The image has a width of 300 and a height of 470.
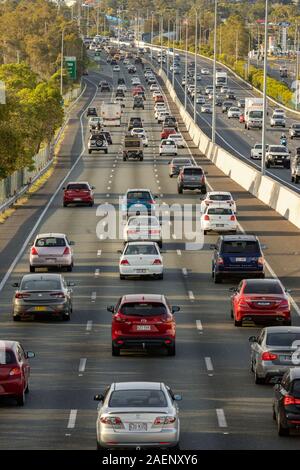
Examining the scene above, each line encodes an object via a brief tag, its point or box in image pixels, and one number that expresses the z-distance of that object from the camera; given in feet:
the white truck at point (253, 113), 479.82
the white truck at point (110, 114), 494.59
